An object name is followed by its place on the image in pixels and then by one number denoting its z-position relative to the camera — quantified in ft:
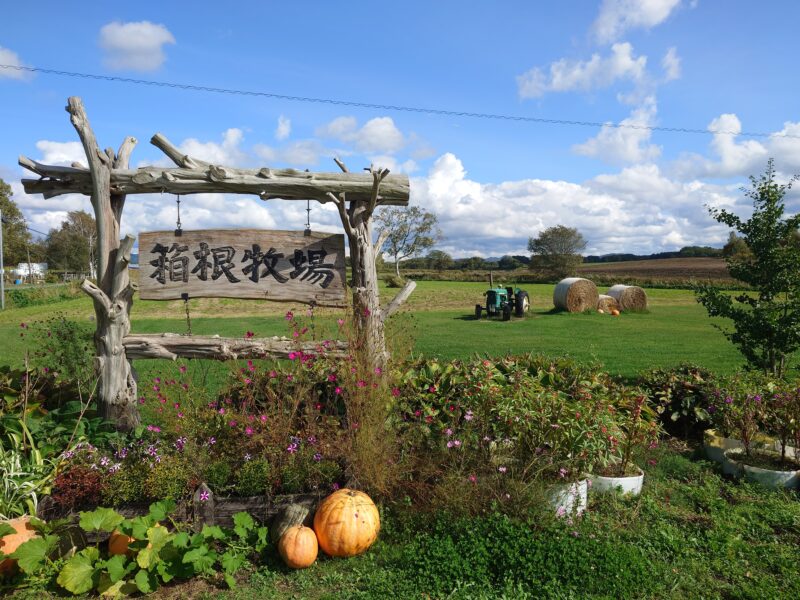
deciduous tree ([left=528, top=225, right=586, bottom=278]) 152.15
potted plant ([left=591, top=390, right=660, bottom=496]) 15.84
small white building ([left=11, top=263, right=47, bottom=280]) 217.56
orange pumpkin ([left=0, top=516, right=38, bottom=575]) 12.25
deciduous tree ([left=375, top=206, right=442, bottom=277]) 162.09
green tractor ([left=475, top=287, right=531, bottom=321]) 71.87
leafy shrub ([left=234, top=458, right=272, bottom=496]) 14.12
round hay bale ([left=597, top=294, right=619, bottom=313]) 79.61
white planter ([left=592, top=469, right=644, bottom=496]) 15.79
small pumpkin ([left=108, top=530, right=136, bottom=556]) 12.78
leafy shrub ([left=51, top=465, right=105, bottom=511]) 13.92
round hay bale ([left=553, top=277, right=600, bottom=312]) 77.46
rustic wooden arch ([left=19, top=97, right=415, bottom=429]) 19.29
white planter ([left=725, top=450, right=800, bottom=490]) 16.80
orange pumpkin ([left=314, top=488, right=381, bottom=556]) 13.03
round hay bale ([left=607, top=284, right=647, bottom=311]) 82.07
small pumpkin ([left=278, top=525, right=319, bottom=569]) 12.68
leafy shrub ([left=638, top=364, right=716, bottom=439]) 21.54
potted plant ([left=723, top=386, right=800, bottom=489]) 16.97
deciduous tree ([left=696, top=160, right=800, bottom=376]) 25.00
